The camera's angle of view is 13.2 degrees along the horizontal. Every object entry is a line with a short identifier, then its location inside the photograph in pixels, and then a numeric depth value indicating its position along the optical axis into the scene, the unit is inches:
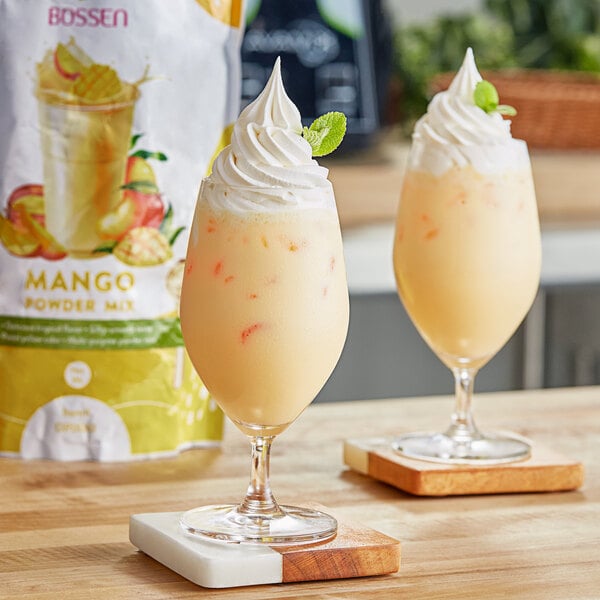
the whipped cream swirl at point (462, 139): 60.6
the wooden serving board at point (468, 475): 59.5
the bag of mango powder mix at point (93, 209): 62.7
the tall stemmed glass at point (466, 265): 60.8
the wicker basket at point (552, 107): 118.6
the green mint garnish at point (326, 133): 54.4
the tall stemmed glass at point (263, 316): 53.7
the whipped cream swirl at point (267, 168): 53.6
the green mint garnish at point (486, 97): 60.8
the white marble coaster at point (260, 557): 52.5
